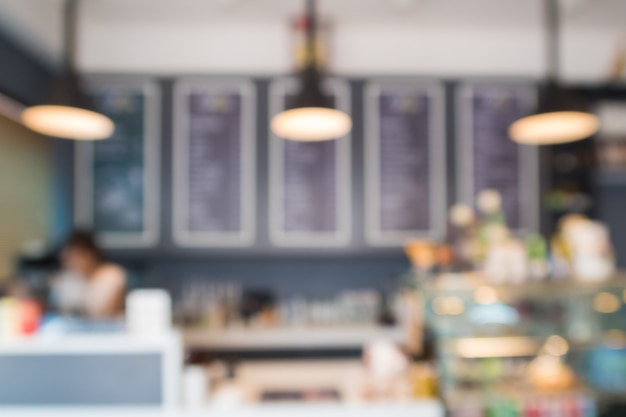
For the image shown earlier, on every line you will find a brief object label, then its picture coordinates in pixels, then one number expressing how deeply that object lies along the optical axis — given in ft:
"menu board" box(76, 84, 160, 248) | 10.96
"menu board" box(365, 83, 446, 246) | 11.23
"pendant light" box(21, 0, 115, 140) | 6.37
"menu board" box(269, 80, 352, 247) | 11.16
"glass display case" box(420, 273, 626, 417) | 6.66
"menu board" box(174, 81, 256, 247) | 11.08
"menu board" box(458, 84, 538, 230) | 11.39
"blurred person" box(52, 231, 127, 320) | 9.52
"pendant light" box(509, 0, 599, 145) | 6.78
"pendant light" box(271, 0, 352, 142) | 6.16
